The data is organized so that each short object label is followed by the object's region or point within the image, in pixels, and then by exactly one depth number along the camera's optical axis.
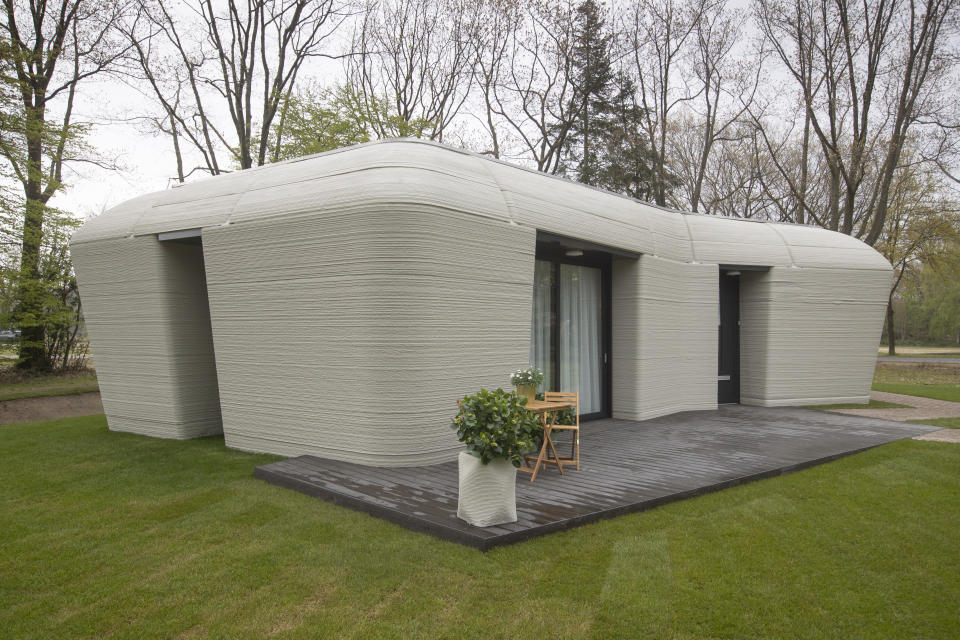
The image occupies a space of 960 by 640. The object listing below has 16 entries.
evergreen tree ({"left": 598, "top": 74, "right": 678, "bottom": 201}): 19.12
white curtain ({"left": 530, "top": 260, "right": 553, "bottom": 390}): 7.41
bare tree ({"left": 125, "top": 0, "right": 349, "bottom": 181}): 16.81
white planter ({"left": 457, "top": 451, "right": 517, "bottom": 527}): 3.90
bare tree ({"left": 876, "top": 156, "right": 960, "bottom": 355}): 20.72
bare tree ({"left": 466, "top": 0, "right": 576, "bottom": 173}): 18.80
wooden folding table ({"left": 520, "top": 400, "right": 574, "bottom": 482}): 5.30
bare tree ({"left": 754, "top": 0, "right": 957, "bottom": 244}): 16.34
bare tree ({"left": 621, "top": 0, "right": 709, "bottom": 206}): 19.22
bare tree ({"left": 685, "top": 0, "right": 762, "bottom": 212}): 19.00
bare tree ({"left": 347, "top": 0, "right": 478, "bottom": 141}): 18.77
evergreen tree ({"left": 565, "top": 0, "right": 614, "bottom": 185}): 18.77
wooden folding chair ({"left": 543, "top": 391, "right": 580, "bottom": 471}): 5.59
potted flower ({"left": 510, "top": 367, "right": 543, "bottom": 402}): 5.62
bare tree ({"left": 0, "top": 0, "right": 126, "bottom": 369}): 13.15
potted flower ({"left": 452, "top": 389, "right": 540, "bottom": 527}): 3.89
